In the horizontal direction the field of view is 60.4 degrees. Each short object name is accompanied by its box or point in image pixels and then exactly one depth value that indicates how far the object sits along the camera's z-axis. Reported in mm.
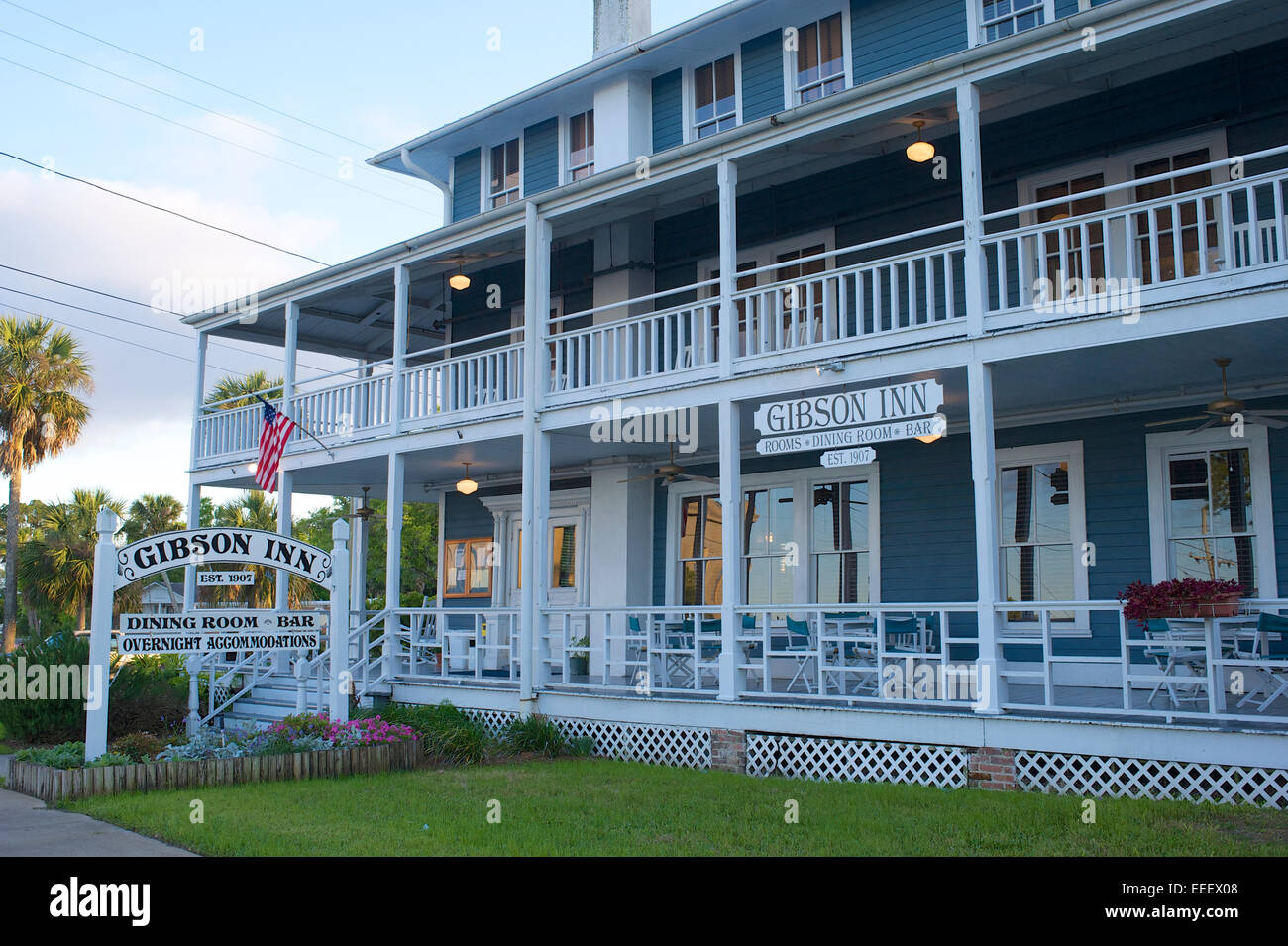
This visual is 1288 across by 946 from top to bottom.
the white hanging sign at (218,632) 10758
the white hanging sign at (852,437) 10164
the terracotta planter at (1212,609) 8570
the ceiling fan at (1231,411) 10398
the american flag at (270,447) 15812
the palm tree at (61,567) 29500
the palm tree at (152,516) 35969
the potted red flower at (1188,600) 8586
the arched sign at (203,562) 10453
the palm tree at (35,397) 29844
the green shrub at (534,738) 12688
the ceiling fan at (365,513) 19844
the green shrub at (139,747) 11082
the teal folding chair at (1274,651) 8898
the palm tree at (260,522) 32438
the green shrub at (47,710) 13938
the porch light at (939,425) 9836
